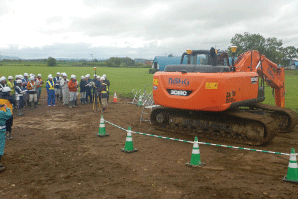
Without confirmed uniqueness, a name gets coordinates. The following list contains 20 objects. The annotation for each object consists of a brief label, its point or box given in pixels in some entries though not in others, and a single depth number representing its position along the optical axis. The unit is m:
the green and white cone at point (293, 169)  5.92
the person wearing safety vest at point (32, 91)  16.44
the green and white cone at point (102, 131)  10.04
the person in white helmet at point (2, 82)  13.17
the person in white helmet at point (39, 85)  17.88
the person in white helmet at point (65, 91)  18.09
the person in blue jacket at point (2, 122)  6.80
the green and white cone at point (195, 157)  6.93
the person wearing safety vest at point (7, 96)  9.81
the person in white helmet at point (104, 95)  15.07
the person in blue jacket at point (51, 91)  17.80
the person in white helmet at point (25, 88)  16.17
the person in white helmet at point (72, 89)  17.19
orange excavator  8.48
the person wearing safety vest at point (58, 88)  19.68
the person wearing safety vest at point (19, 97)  14.48
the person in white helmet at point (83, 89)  18.81
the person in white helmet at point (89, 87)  18.88
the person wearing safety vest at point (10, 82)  15.95
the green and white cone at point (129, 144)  8.15
